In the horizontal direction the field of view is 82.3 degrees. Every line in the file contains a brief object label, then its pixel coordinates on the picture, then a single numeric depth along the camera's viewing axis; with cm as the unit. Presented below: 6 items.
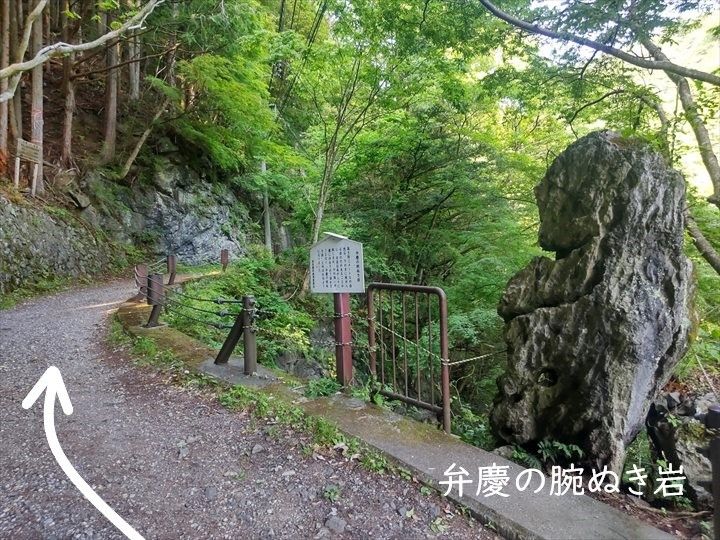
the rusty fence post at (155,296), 617
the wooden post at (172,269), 979
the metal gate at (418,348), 318
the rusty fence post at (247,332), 420
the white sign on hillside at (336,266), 364
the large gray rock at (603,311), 326
